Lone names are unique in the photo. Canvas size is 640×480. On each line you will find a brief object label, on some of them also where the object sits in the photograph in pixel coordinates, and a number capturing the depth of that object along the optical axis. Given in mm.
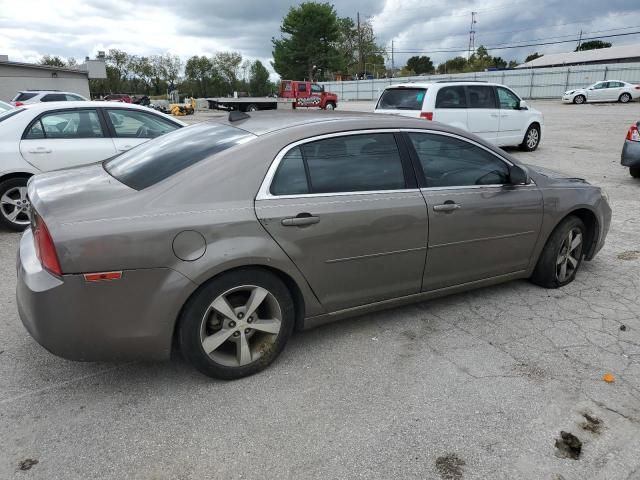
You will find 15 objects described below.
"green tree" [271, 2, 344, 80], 71625
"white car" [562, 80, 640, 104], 31625
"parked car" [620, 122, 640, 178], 8523
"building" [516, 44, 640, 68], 57969
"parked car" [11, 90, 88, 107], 17578
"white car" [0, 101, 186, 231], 5848
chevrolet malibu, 2547
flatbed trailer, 33250
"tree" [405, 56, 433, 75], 104250
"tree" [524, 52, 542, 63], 101175
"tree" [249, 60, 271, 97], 73931
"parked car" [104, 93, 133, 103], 37719
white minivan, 10516
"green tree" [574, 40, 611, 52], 90625
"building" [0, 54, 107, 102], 32250
